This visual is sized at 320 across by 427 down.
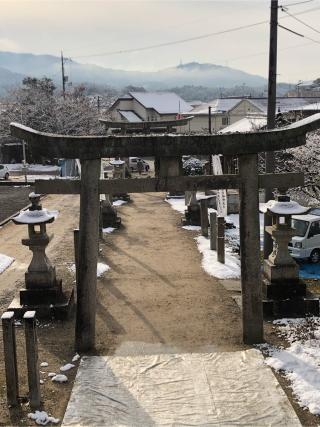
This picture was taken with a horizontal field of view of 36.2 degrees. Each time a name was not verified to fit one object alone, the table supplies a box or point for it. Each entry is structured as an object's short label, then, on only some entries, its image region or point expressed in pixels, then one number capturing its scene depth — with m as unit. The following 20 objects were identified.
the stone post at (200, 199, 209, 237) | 16.33
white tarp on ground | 5.98
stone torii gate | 7.50
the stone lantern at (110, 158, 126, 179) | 22.24
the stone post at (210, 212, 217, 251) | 14.23
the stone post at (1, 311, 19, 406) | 6.08
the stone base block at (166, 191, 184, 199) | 25.75
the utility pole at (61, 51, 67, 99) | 56.25
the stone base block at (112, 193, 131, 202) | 24.66
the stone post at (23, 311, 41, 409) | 6.17
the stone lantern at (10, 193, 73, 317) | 9.22
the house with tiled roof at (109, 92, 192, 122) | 61.41
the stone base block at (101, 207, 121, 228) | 17.91
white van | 16.84
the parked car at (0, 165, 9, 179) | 32.67
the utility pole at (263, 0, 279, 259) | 12.00
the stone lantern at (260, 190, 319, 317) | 9.28
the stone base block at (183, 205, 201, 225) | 18.58
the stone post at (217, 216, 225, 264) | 12.95
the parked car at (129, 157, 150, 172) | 38.94
